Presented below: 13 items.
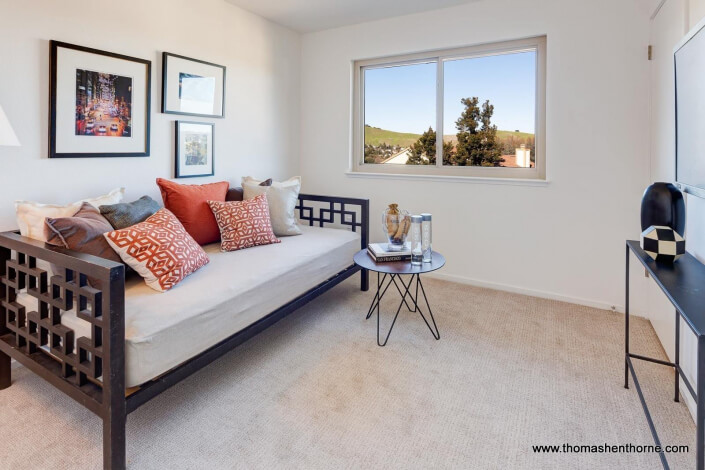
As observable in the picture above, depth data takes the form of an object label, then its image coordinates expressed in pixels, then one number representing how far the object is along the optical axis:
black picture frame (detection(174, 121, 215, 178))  3.01
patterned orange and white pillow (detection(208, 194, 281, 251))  2.68
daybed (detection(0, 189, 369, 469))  1.41
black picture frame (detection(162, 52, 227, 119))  2.85
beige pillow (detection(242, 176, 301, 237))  3.08
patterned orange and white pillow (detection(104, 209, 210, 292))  1.87
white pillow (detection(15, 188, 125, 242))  1.86
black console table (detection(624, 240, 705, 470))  0.93
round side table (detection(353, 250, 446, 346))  2.36
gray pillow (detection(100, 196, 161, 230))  2.14
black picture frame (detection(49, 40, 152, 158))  2.24
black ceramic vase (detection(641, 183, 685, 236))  1.68
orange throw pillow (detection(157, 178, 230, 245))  2.65
